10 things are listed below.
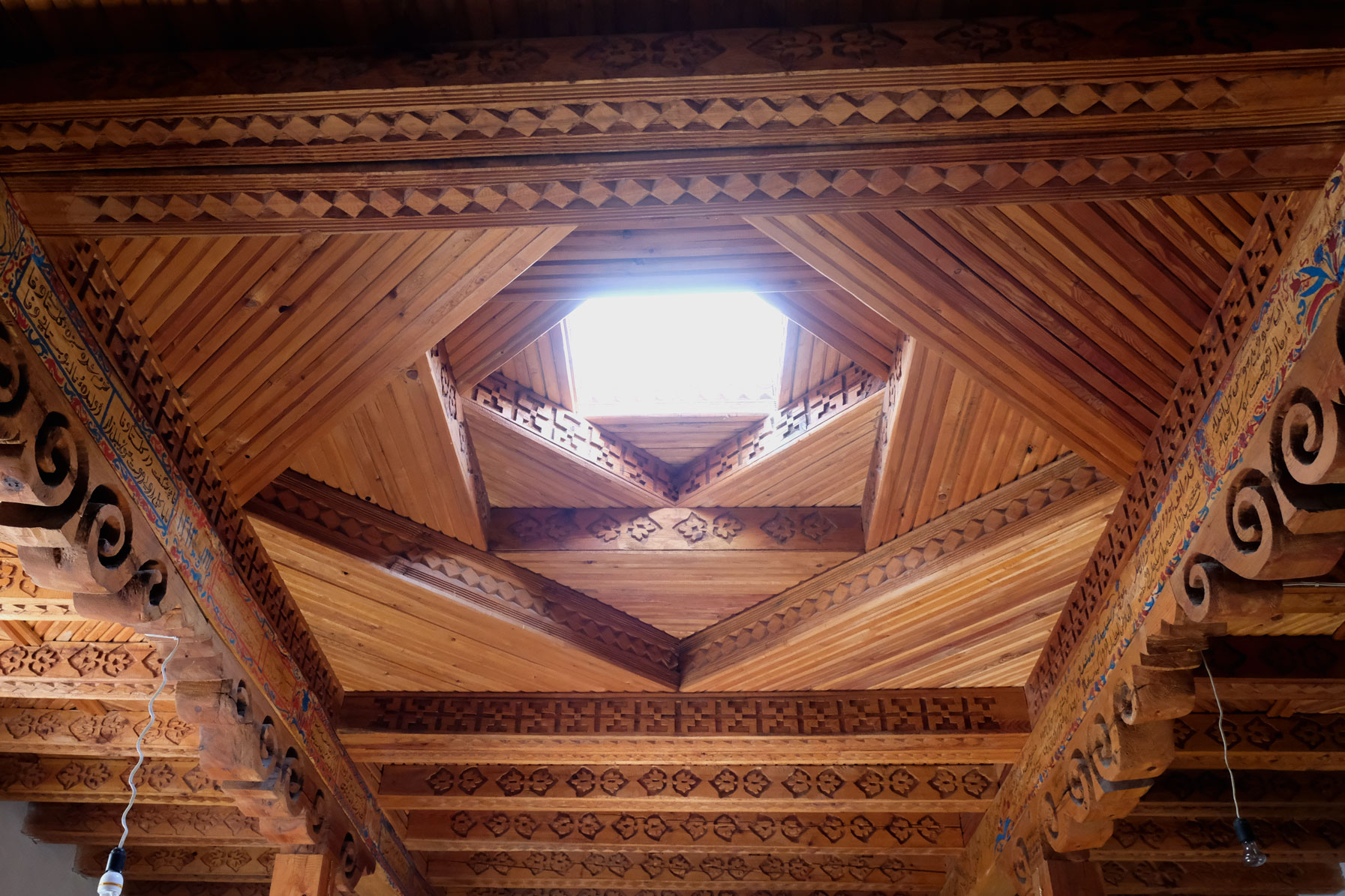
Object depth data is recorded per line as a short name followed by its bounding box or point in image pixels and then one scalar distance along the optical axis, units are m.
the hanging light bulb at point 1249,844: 3.61
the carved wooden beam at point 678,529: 5.39
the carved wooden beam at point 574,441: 5.07
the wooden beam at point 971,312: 3.52
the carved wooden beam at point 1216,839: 7.07
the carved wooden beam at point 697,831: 7.33
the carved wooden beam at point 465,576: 4.86
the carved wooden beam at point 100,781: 6.89
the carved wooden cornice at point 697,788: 6.62
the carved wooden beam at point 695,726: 5.89
